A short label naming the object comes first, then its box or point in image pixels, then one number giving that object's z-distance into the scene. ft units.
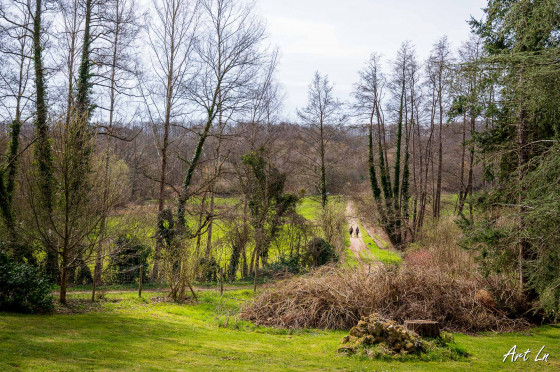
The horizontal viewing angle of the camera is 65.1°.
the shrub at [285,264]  70.33
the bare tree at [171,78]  71.77
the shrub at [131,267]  61.67
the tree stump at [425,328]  32.12
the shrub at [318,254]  75.25
